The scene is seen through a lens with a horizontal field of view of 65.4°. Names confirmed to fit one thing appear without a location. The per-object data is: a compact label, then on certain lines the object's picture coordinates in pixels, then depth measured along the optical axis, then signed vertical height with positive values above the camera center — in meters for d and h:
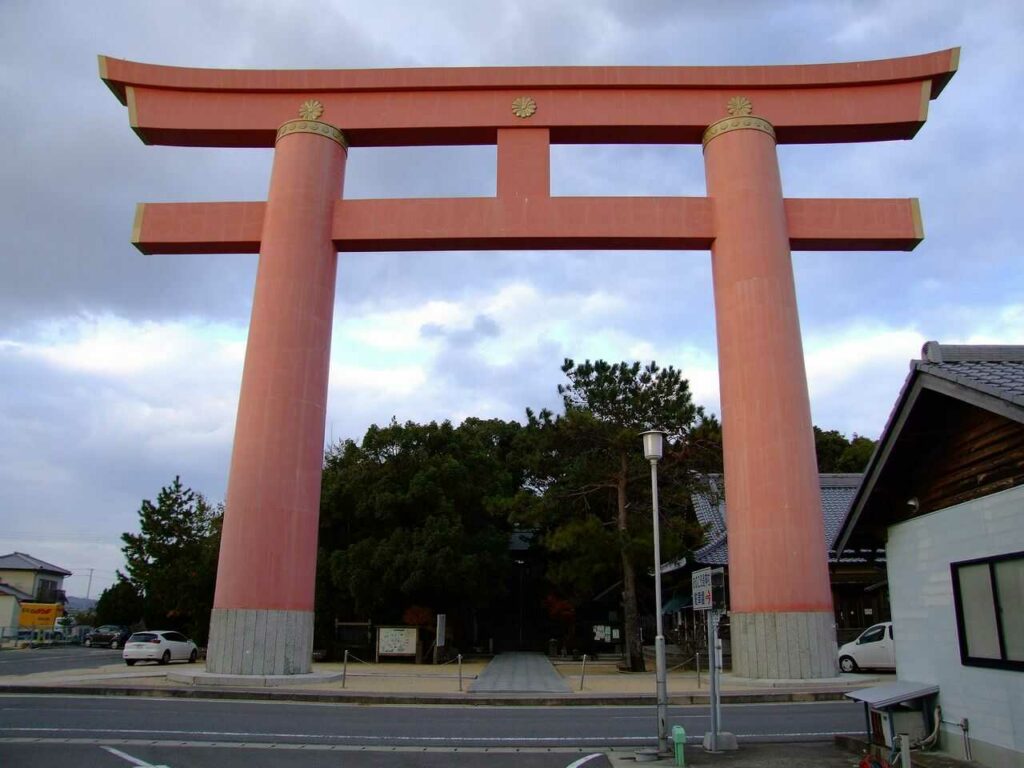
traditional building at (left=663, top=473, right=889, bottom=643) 25.23 +1.15
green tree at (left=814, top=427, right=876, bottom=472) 46.50 +10.10
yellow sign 44.94 -0.21
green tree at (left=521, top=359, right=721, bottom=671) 23.17 +4.59
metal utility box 8.12 -0.85
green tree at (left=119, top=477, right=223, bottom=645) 31.58 +2.11
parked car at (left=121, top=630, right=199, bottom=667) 26.11 -1.12
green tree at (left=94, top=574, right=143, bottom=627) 43.41 +0.37
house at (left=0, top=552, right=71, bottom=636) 52.34 +2.08
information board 28.09 -0.81
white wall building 7.00 +0.93
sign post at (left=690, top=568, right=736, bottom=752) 9.52 -0.05
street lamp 9.54 -0.19
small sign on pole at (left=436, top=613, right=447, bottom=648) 19.61 -0.26
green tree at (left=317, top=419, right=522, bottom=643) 27.91 +3.28
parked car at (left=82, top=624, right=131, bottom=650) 41.41 -1.28
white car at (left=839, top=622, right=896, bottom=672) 21.02 -0.62
